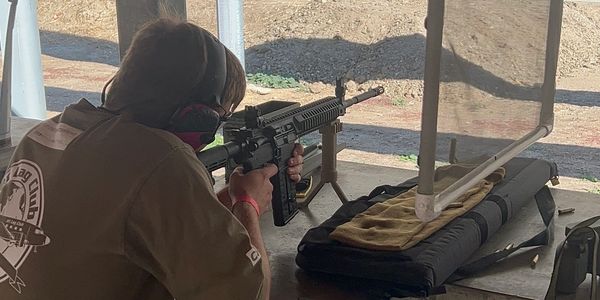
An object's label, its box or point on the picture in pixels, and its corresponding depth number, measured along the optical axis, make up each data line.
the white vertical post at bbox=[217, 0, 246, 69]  3.58
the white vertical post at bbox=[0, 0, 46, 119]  3.49
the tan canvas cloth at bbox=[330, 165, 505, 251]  1.39
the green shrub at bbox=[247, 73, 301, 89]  7.23
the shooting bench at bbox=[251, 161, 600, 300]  1.41
